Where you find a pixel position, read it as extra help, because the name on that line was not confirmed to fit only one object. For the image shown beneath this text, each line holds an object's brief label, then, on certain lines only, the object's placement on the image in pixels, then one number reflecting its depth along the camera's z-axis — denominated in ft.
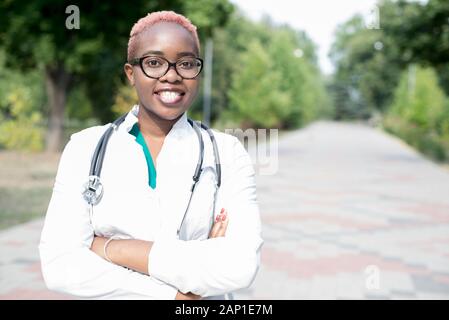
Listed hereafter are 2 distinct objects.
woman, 5.53
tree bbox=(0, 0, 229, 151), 50.26
